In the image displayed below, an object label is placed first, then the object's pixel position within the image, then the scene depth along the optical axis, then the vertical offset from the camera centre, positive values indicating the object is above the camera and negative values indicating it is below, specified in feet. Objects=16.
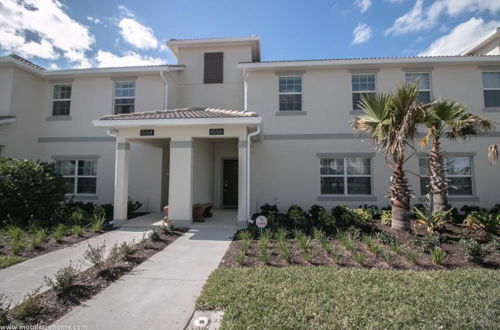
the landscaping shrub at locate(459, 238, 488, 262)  20.38 -5.14
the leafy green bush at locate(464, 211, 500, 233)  26.43 -3.90
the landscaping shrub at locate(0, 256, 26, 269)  19.14 -5.69
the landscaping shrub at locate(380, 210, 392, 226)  31.27 -4.11
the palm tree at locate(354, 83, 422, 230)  25.71 +5.10
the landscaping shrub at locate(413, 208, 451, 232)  26.91 -3.68
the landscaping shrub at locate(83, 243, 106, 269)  18.38 -5.23
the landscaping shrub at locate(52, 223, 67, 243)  24.95 -4.79
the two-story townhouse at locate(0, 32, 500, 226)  39.14 +8.45
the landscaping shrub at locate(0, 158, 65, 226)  30.91 -1.13
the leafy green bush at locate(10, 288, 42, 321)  12.09 -5.72
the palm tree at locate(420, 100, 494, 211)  28.86 +5.89
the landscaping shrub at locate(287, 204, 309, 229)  31.22 -4.18
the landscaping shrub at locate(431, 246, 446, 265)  19.40 -5.23
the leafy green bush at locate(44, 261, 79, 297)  14.48 -5.40
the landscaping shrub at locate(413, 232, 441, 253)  22.07 -4.88
